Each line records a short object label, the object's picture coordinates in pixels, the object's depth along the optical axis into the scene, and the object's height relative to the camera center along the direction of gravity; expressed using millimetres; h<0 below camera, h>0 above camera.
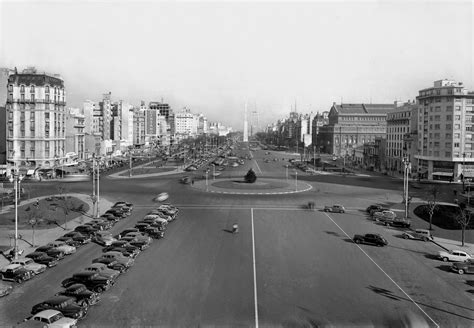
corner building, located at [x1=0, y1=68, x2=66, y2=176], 87125 +5370
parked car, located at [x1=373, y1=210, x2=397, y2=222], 46938 -7064
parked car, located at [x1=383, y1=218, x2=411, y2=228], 44688 -7429
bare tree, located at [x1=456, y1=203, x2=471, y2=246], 38281 -6535
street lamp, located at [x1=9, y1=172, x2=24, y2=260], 32912 -7551
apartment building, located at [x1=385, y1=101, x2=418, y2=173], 103212 +4449
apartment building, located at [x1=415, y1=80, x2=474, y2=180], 85000 +3910
